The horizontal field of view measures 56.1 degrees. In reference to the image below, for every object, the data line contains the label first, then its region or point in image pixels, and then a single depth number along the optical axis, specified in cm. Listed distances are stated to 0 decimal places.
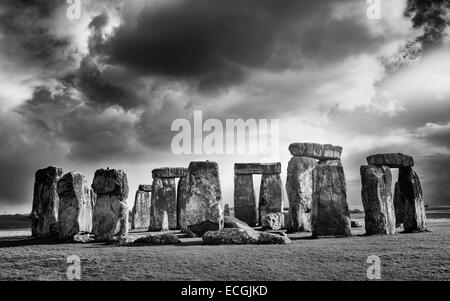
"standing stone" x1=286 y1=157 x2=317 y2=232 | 1702
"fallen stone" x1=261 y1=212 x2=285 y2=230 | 1825
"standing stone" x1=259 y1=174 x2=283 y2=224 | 2228
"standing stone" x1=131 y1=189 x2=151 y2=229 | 2600
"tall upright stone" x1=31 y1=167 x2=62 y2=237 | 1605
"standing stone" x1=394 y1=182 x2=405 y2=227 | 1745
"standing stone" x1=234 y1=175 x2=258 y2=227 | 2322
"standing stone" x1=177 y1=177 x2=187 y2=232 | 2110
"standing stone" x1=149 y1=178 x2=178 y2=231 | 2272
